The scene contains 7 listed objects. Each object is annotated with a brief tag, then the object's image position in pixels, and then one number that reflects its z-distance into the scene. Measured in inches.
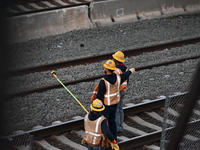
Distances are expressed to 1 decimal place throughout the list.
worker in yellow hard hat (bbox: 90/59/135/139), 490.0
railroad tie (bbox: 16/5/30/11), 1150.2
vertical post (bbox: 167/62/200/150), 129.3
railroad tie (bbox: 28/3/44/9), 1186.6
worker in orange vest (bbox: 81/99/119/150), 438.9
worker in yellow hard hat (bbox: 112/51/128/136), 541.0
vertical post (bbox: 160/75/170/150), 480.5
